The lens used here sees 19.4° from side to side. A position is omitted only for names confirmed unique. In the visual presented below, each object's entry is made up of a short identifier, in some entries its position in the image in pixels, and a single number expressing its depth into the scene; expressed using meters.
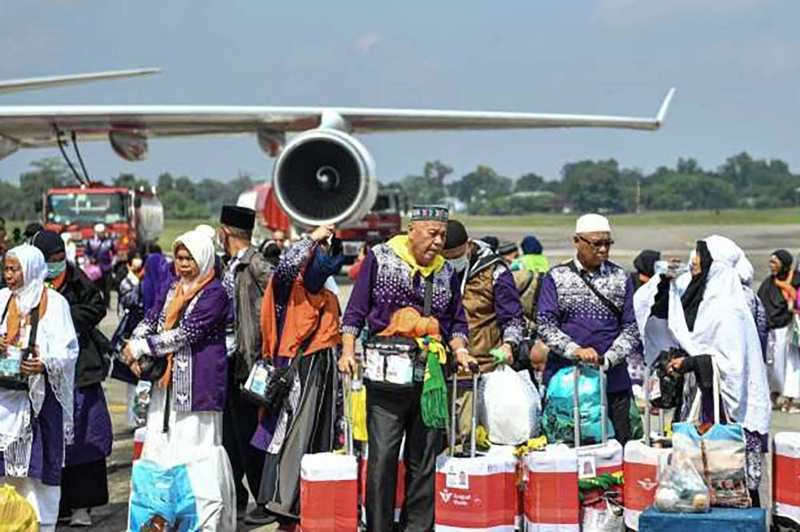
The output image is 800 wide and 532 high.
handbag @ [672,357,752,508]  10.63
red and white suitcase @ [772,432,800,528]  11.55
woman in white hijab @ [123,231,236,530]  11.73
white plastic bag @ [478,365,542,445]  11.70
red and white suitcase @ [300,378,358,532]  11.25
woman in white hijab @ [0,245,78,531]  11.38
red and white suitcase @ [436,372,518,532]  11.02
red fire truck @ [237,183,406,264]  54.52
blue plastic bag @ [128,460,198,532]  11.45
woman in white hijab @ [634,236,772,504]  11.56
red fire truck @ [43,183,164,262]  43.91
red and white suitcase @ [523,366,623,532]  11.19
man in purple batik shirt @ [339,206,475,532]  11.45
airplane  29.80
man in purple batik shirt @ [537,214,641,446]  12.18
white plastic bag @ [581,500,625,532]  11.45
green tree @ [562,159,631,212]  172.25
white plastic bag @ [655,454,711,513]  10.33
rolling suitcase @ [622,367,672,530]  11.27
